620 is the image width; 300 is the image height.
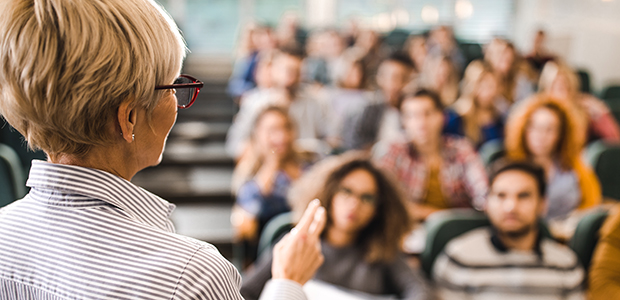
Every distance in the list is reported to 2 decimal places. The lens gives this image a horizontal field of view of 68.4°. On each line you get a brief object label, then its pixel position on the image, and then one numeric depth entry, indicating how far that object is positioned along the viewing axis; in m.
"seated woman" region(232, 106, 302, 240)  2.02
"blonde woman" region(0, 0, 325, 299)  0.46
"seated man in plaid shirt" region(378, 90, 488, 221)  2.30
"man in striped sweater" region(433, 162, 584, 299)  1.59
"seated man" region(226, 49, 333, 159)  2.93
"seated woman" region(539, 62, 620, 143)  3.20
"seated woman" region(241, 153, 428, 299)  1.51
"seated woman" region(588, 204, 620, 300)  1.61
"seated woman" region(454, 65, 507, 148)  3.06
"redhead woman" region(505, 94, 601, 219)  2.27
